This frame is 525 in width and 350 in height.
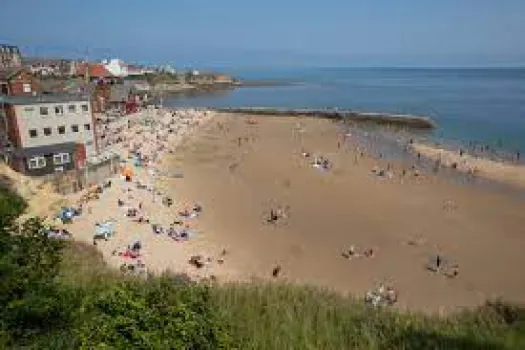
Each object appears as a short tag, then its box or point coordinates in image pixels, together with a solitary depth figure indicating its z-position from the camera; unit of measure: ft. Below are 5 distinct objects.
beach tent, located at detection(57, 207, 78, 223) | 82.48
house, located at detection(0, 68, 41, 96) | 145.89
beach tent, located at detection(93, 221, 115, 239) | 77.66
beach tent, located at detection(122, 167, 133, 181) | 108.73
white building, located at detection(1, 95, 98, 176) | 106.22
